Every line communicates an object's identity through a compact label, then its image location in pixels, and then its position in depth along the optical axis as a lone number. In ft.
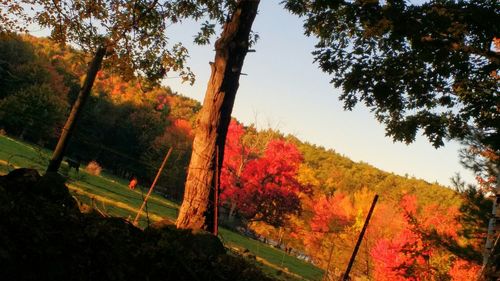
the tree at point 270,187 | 133.59
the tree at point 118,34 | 35.60
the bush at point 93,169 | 141.24
